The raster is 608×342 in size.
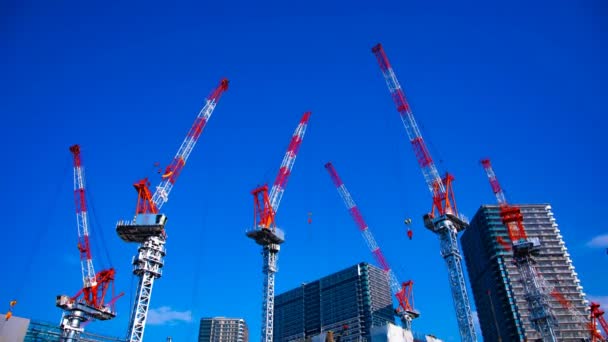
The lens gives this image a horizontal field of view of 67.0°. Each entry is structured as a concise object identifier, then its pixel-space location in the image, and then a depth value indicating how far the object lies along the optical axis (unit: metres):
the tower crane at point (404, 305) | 138.00
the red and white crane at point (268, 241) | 91.91
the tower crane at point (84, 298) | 90.56
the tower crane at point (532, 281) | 93.38
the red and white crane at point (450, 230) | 87.06
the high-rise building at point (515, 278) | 157.00
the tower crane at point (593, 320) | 106.94
